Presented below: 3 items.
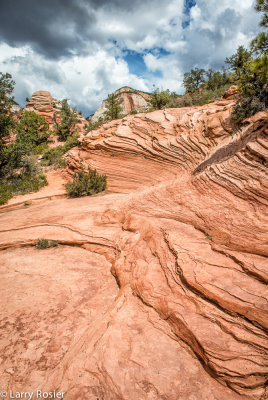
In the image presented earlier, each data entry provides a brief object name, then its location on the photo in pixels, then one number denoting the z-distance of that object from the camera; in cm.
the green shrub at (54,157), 2028
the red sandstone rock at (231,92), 1458
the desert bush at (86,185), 1222
